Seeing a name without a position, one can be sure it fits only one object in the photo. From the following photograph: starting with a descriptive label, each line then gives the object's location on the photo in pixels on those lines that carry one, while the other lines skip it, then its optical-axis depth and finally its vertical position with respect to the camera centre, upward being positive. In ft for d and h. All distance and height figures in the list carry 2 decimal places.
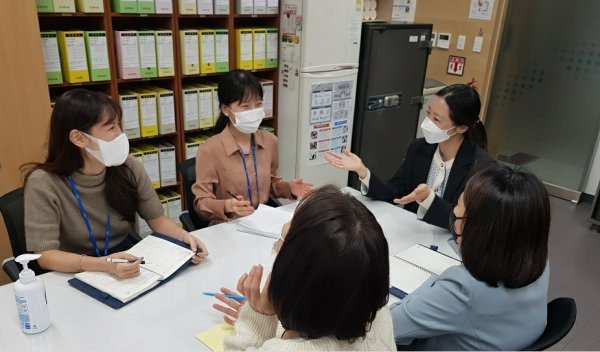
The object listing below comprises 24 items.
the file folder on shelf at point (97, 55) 8.52 -0.94
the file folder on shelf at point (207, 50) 9.84 -0.88
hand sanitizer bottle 3.84 -2.41
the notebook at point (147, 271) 4.57 -2.68
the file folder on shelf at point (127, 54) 8.87 -0.94
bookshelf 8.93 -0.55
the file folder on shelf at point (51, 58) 8.03 -0.98
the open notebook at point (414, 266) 4.99 -2.76
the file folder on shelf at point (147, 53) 9.11 -0.92
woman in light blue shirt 3.69 -2.00
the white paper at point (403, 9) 15.33 +0.24
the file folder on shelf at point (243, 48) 10.36 -0.84
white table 3.96 -2.78
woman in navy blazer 6.82 -1.95
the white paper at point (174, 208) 10.82 -4.55
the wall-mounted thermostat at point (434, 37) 15.43 -0.62
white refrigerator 10.48 -1.58
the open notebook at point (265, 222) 6.01 -2.69
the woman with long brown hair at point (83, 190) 5.07 -2.14
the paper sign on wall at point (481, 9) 13.89 +0.31
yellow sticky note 4.00 -2.79
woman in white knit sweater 2.60 -1.43
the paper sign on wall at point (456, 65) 14.96 -1.42
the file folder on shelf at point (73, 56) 8.27 -0.95
